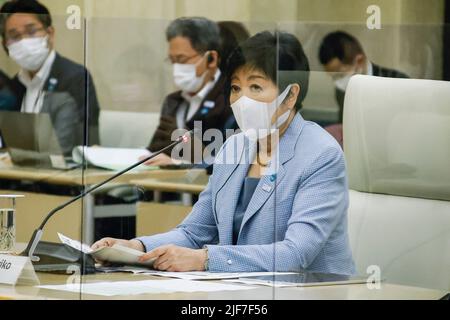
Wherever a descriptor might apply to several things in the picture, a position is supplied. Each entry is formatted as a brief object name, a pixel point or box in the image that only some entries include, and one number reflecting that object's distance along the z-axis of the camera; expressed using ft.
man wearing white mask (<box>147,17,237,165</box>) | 15.91
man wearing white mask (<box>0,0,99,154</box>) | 21.15
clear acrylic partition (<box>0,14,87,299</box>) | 20.86
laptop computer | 21.09
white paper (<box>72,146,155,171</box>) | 20.28
